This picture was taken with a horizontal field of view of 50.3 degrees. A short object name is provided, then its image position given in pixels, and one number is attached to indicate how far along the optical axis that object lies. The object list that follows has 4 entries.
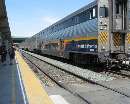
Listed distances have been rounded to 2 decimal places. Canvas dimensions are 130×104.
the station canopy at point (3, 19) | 7.83
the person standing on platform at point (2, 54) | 11.66
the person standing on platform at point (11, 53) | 11.27
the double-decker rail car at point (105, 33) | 7.13
